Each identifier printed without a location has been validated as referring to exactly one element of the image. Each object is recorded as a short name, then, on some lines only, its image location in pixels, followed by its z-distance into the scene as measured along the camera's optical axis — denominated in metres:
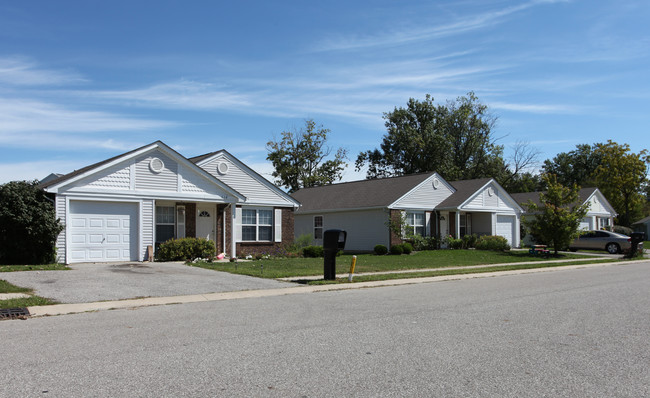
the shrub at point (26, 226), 17.73
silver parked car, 33.94
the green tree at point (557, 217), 29.09
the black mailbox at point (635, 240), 29.30
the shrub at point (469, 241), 34.62
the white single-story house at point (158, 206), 19.73
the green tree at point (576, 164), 86.38
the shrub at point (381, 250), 30.00
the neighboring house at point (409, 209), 32.59
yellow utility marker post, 15.52
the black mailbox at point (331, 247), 15.34
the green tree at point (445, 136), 59.78
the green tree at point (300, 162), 54.28
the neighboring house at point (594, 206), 46.50
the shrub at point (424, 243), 32.31
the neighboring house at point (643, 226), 72.16
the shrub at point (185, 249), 21.58
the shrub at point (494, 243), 33.41
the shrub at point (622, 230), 49.05
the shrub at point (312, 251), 26.84
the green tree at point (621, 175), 55.47
